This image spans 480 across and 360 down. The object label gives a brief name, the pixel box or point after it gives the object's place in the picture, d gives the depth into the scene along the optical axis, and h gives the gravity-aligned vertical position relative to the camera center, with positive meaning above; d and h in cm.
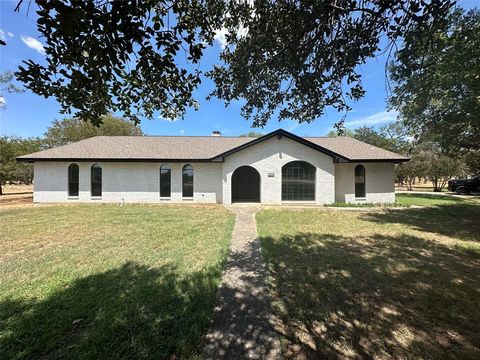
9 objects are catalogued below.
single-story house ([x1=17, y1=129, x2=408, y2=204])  1545 +72
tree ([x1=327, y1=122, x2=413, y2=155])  3472 +735
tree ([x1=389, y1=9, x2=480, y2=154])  848 +456
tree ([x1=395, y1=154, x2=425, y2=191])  2914 +177
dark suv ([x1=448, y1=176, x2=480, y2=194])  2508 -69
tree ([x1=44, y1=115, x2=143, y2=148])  3356 +850
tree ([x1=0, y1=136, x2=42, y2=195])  2541 +405
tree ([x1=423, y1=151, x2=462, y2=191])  2752 +193
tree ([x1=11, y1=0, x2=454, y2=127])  254 +201
